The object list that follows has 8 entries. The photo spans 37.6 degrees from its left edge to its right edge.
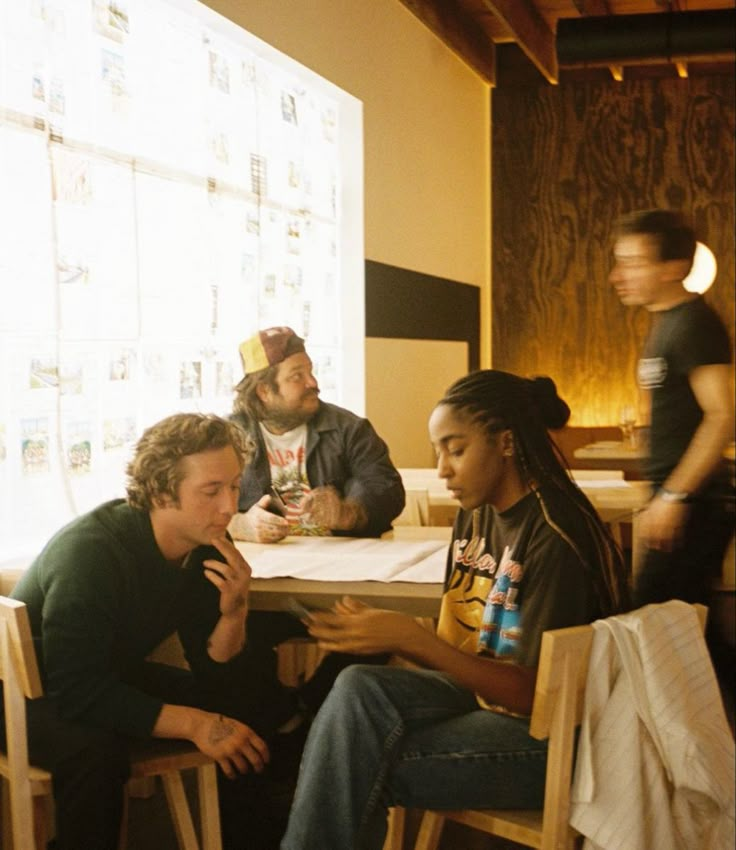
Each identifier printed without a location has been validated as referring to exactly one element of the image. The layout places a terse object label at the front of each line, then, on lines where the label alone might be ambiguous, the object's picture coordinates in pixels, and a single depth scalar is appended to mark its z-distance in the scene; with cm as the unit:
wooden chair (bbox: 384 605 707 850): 133
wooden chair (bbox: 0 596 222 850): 149
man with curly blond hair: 158
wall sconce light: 489
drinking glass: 503
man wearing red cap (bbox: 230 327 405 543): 256
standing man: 209
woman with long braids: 144
